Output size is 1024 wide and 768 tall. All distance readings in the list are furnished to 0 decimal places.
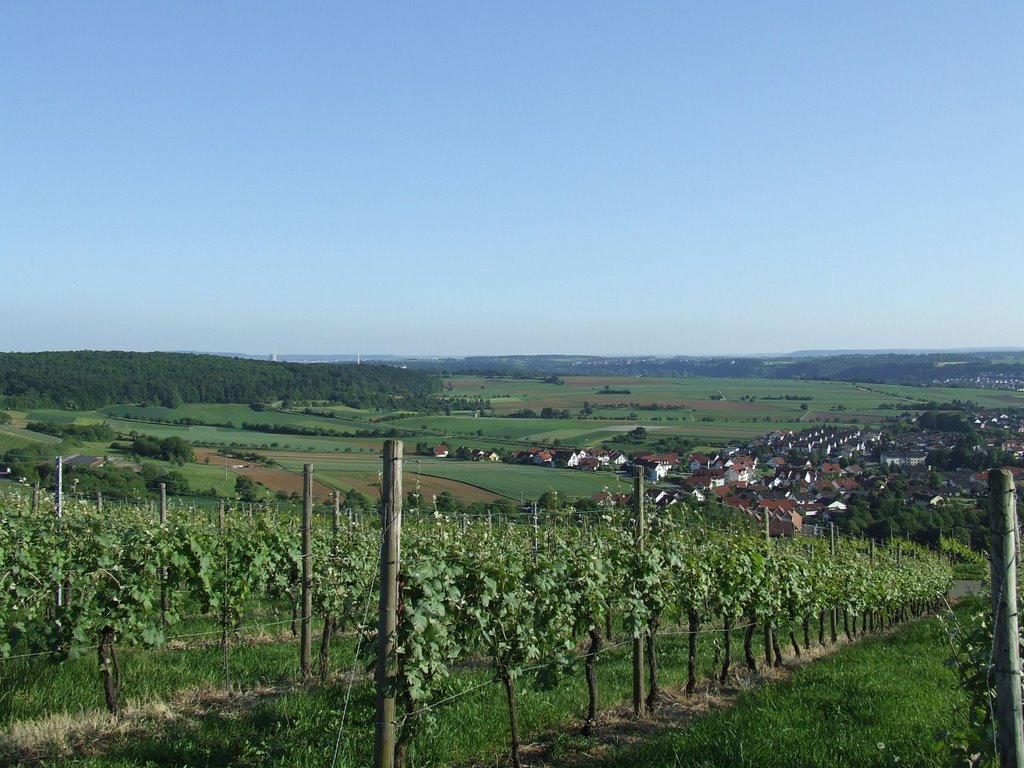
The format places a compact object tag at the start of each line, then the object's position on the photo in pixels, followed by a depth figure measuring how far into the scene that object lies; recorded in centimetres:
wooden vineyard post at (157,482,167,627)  769
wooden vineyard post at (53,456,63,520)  965
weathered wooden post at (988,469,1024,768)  346
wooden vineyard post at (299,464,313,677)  803
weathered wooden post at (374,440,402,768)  438
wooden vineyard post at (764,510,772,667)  1058
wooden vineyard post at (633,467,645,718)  729
